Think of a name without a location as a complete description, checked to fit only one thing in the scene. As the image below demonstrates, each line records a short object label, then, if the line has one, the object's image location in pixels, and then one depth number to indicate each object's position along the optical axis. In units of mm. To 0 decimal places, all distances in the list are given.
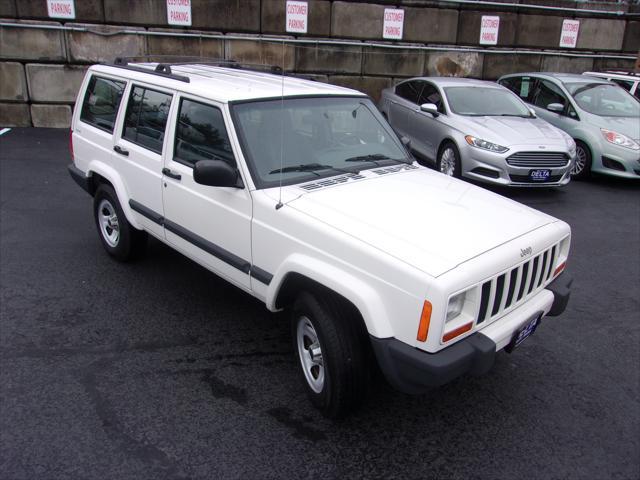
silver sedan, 7891
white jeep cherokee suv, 2762
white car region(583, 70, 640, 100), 11078
